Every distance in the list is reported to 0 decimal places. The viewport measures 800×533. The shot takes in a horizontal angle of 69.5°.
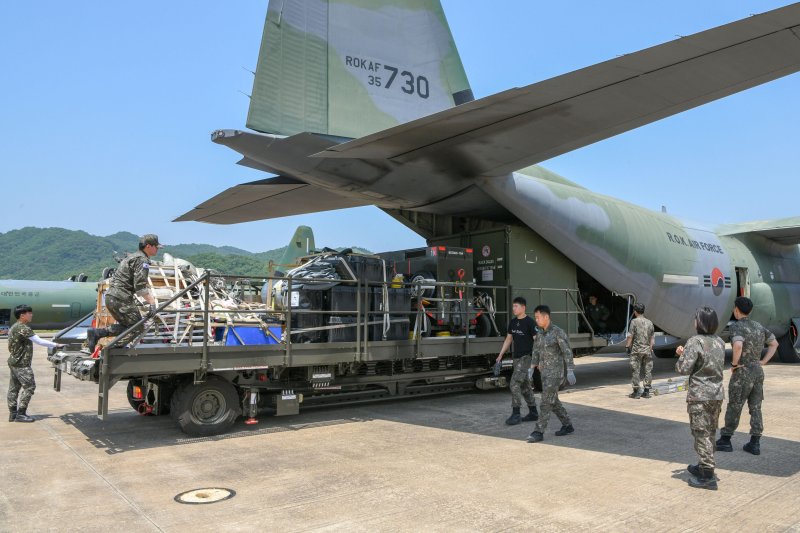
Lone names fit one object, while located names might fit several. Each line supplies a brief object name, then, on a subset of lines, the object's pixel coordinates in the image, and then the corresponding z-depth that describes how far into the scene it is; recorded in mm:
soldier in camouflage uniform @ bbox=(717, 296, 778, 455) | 6305
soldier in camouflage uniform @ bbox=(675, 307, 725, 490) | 5152
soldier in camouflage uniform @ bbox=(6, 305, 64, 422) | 8305
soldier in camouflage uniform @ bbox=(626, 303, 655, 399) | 10469
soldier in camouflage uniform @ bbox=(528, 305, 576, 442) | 7020
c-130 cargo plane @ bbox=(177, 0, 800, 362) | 7055
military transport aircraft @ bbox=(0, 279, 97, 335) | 32312
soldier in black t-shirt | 8109
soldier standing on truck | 7027
